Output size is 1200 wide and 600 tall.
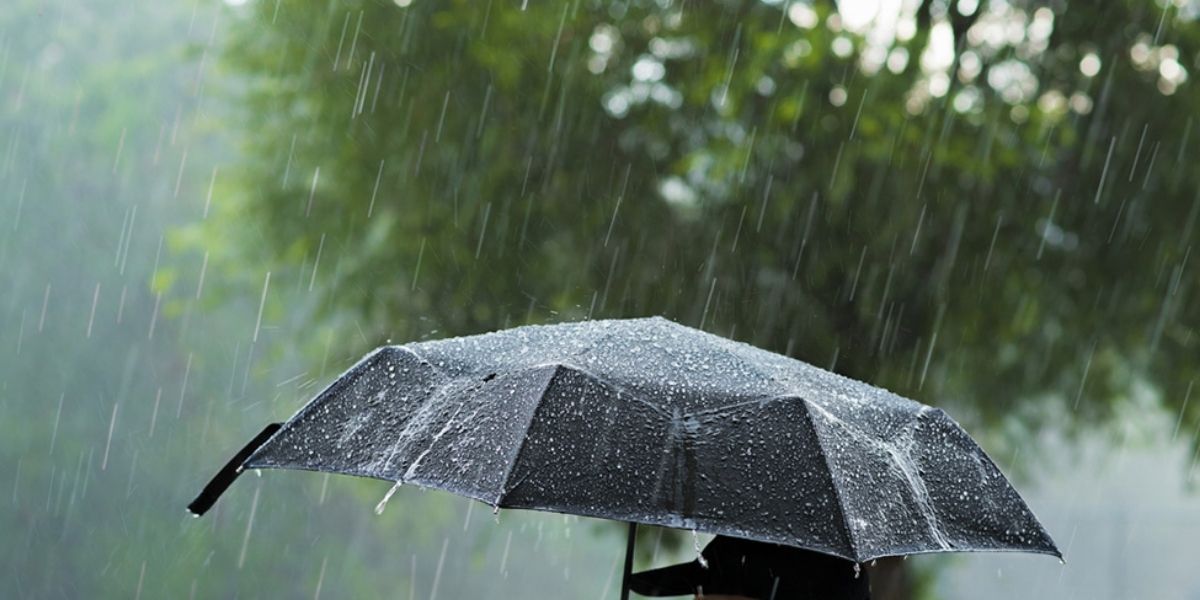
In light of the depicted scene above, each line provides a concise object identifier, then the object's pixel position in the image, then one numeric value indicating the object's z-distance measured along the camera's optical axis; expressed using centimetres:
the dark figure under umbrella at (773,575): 711
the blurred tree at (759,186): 1625
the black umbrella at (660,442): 524
